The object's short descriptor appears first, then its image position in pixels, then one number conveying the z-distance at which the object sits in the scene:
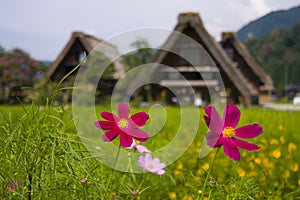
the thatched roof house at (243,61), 14.09
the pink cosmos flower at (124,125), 0.83
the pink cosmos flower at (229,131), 0.81
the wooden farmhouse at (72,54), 15.16
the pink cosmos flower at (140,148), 1.19
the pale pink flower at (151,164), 1.14
